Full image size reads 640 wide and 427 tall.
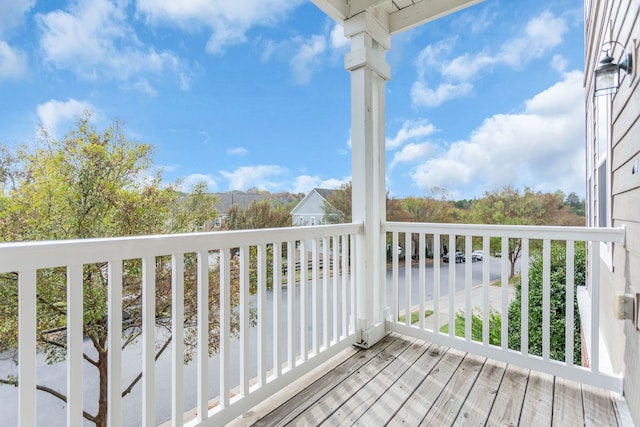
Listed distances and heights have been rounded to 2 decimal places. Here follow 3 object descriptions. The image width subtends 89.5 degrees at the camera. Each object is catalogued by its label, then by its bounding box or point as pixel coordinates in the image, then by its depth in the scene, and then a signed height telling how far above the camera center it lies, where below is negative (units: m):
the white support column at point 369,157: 2.49 +0.44
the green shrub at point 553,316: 3.62 -1.24
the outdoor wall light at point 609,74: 1.62 +0.73
